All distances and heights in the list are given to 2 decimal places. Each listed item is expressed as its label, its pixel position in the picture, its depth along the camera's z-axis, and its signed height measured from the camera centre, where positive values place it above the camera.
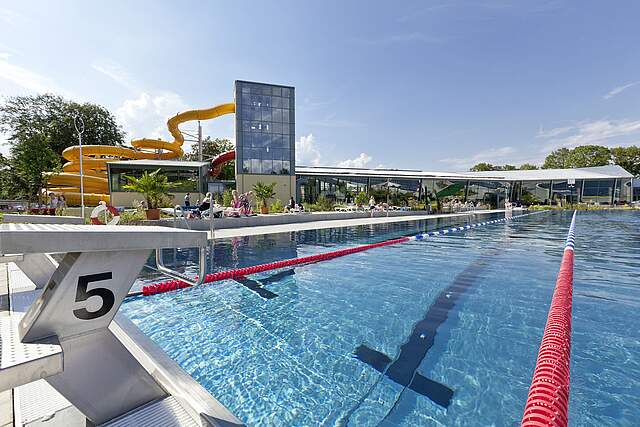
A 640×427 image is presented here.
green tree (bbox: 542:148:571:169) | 57.84 +6.84
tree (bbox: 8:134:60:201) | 15.66 +1.39
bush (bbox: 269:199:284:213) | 18.20 -1.15
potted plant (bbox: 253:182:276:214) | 17.20 -0.28
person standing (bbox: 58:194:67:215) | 14.97 -1.05
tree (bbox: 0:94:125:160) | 32.26 +7.77
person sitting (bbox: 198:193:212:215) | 13.66 -0.83
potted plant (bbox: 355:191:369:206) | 23.05 -0.65
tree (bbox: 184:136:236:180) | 43.49 +6.10
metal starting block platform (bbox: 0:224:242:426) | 1.40 -0.79
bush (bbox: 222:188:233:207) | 20.20 -0.77
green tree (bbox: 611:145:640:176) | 50.35 +6.31
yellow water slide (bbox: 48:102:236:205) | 21.72 +2.77
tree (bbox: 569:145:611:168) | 52.25 +6.90
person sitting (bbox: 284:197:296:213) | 18.94 -1.13
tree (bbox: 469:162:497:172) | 66.06 +5.72
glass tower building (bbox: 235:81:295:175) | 22.55 +4.75
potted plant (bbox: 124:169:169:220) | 12.05 -0.07
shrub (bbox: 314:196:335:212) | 21.72 -1.10
